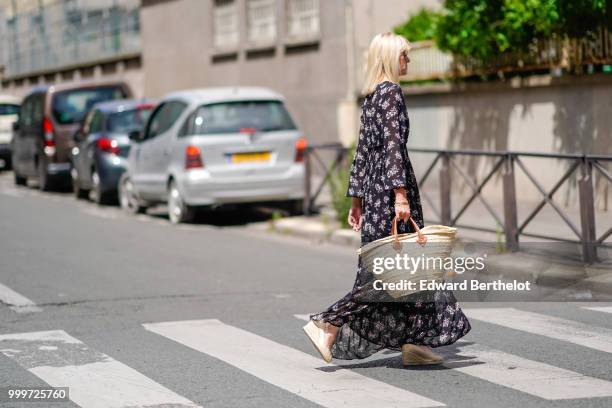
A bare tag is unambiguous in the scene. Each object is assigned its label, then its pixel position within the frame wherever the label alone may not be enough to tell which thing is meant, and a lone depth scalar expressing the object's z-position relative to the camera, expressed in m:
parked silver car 15.92
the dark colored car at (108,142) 19.64
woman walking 6.87
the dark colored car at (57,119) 22.64
